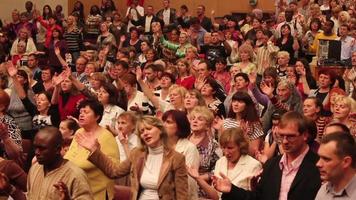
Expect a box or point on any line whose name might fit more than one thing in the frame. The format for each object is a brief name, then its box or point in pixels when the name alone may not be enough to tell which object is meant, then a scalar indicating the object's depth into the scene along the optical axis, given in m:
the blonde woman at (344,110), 7.64
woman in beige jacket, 5.62
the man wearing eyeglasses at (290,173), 4.95
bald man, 5.12
